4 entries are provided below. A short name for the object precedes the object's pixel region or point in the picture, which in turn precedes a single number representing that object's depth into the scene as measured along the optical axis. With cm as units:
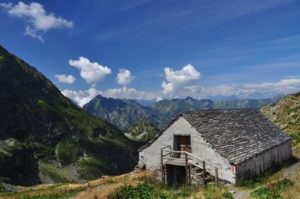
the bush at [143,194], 1700
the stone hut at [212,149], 2137
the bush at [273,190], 1493
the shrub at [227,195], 1600
